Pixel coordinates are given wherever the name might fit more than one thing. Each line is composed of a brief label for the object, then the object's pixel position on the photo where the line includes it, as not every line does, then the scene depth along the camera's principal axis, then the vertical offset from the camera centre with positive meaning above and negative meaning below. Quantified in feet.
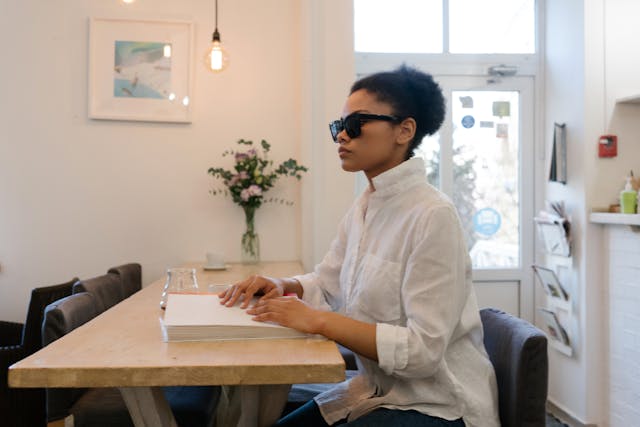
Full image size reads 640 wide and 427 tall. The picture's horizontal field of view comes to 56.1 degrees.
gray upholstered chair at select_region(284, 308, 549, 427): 4.00 -1.04
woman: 3.84 -0.52
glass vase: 10.21 -0.41
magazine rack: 9.97 -1.07
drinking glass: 5.18 -0.55
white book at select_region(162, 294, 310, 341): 3.78 -0.68
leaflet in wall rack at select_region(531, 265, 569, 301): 10.15 -1.07
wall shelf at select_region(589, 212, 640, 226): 8.29 +0.05
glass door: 11.21 +0.87
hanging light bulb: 9.62 +2.64
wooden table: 3.19 -0.79
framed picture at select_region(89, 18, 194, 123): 10.28 +2.58
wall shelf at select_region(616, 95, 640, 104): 8.97 +1.87
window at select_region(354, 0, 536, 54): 11.16 +3.66
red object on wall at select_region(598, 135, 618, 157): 9.40 +1.20
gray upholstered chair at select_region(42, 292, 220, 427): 5.24 -1.70
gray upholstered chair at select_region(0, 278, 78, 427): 7.27 -2.12
